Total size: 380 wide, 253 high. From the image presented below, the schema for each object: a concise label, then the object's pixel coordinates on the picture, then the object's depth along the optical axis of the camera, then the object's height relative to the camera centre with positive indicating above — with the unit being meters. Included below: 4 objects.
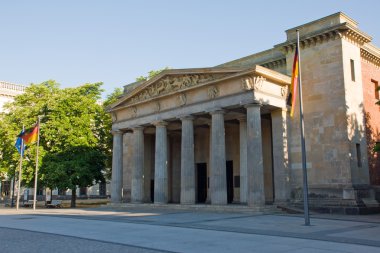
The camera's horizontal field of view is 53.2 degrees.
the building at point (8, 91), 67.00 +16.43
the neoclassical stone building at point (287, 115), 28.56 +5.40
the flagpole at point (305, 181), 19.31 -0.11
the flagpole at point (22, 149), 38.03 +3.37
